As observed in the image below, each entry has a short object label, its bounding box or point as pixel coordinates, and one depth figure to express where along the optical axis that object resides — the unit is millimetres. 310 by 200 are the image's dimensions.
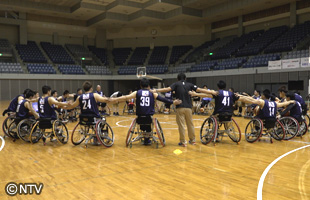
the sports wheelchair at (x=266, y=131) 6383
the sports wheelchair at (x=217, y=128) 6297
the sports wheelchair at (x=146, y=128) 6082
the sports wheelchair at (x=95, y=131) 6031
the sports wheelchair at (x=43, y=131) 6332
